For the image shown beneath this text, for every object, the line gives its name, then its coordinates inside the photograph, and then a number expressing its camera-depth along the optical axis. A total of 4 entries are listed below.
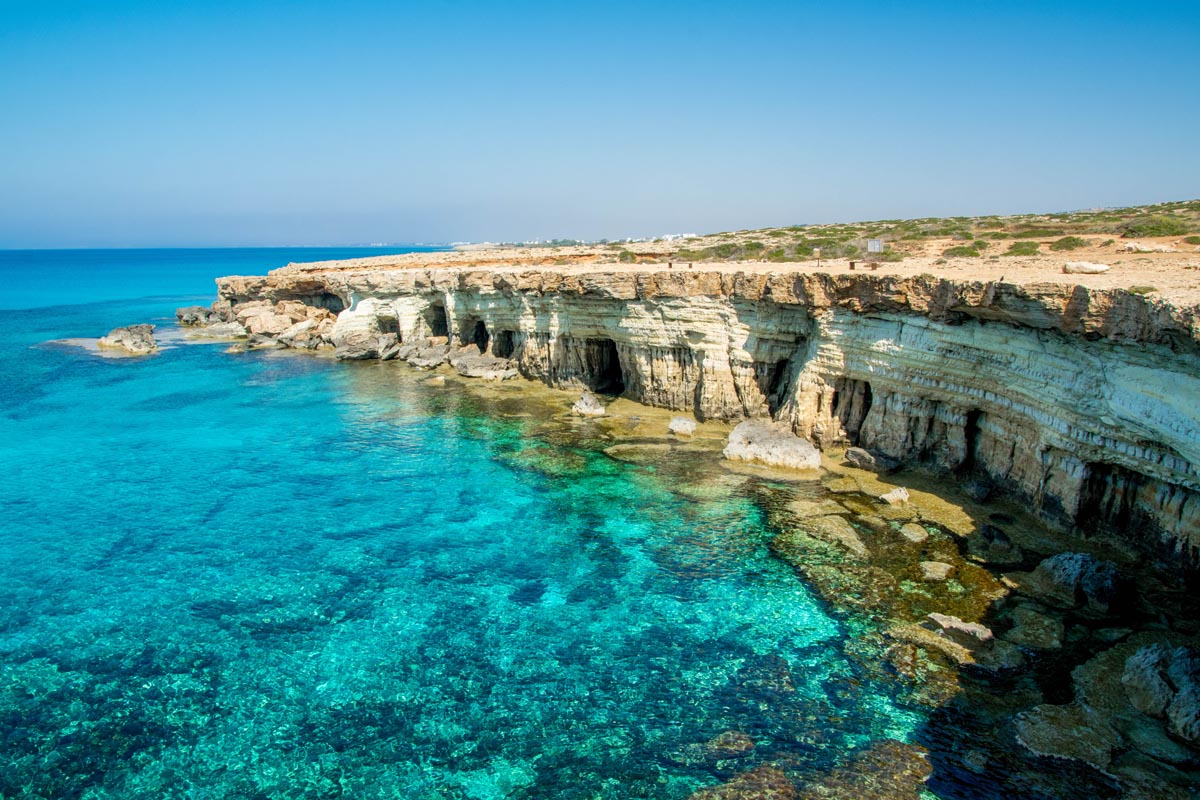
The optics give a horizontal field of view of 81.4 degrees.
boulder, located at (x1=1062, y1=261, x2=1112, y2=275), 20.41
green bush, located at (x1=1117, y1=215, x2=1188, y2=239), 31.89
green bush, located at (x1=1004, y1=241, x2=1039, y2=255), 32.66
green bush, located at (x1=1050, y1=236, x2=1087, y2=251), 33.31
